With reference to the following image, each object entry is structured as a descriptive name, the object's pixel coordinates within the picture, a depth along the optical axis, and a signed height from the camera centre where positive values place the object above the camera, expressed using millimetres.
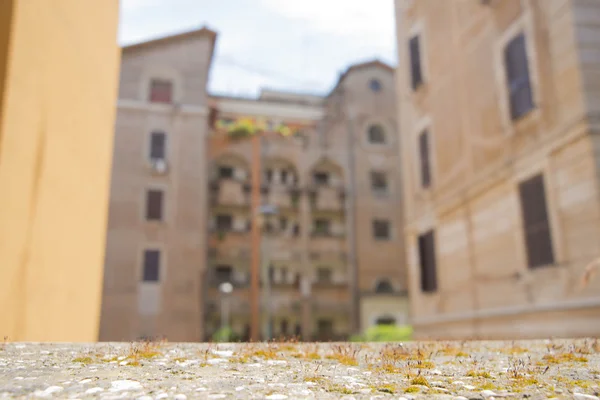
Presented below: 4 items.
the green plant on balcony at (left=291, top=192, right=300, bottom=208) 34406 +7343
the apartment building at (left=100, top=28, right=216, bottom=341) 28500 +6817
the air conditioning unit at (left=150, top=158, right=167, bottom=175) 30453 +8215
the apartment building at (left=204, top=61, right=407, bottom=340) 32469 +6510
